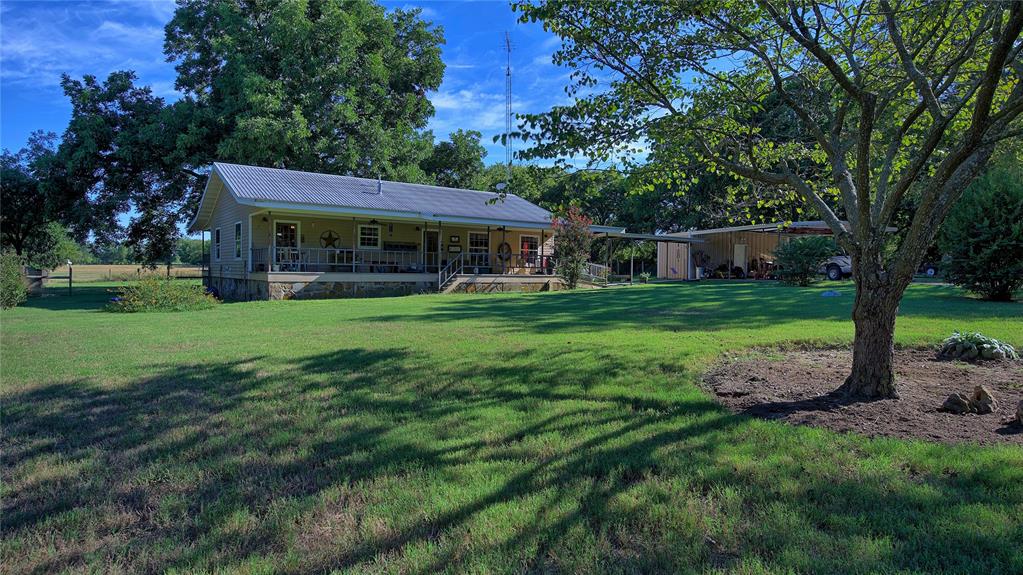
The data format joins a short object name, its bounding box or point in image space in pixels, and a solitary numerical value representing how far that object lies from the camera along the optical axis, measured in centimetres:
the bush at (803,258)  1888
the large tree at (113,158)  2519
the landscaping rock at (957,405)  406
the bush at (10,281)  1348
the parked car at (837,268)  2420
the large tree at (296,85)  2458
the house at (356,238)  1816
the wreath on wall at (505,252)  2259
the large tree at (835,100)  420
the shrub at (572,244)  2064
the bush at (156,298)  1276
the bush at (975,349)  589
